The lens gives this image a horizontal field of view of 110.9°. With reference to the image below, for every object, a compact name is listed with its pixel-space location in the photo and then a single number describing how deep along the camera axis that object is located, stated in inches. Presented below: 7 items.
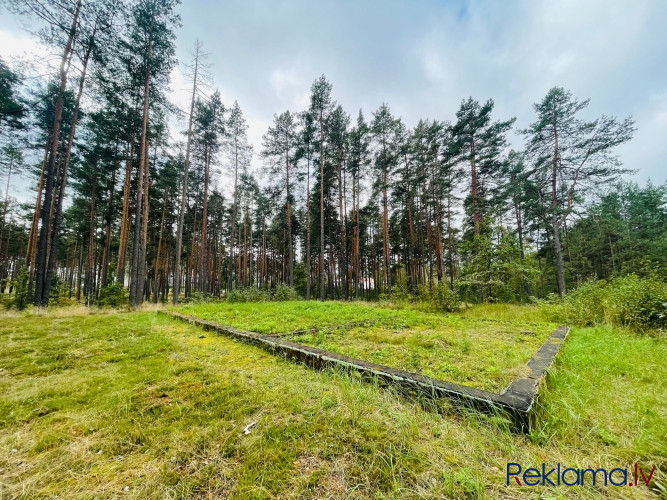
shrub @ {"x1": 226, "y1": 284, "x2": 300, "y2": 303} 496.1
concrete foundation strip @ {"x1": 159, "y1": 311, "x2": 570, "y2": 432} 61.8
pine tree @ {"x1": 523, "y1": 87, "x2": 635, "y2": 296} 492.4
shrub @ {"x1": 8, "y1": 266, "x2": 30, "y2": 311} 383.6
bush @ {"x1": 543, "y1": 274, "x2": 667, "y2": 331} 174.6
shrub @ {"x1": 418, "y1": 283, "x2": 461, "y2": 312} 346.6
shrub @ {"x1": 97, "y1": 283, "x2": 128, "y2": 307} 369.7
